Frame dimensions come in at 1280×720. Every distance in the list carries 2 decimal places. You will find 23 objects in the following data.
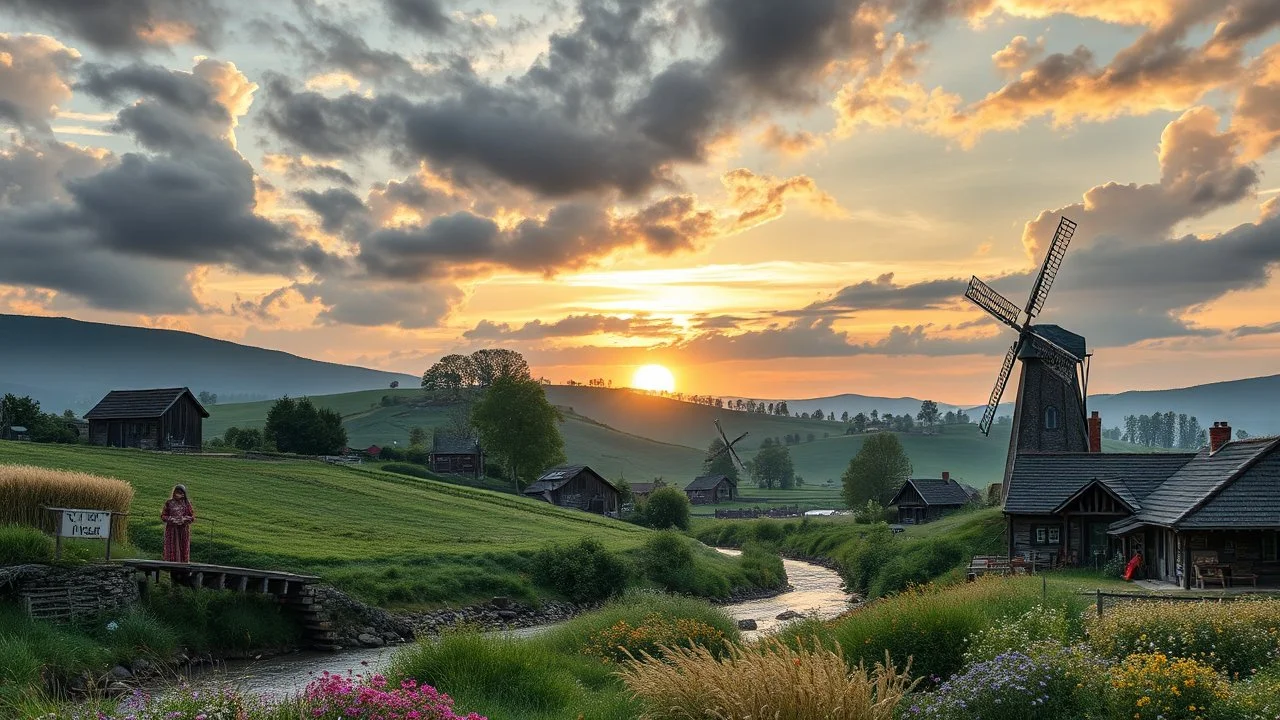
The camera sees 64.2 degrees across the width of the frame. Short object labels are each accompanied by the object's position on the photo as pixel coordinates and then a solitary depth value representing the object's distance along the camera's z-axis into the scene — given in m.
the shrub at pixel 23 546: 28.52
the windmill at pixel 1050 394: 55.56
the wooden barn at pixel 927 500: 90.06
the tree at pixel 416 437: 121.93
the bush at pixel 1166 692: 13.66
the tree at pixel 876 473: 99.25
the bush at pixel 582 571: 48.16
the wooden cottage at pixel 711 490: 147.50
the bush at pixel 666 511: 89.50
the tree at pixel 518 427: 102.38
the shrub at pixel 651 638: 23.58
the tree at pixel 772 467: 179.88
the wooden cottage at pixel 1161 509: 36.09
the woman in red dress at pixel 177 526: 31.52
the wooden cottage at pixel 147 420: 75.62
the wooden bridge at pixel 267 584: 31.34
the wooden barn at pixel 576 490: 95.25
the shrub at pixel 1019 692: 13.72
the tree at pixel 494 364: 144.75
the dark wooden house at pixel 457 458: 110.88
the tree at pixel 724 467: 160.57
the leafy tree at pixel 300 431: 89.19
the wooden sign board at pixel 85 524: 28.64
